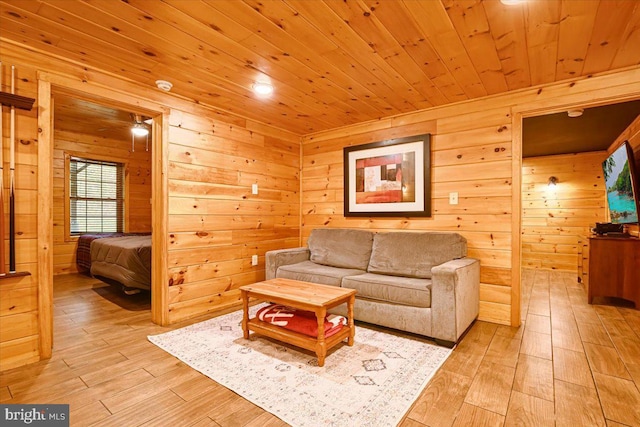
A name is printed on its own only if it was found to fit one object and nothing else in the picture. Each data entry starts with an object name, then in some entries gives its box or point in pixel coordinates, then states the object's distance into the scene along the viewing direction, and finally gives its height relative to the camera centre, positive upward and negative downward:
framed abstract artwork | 3.34 +0.41
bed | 3.49 -0.59
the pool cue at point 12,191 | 2.08 +0.14
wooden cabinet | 3.50 -0.65
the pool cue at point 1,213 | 2.03 -0.01
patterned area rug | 1.64 -1.05
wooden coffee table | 2.11 -0.66
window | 5.53 +0.30
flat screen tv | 3.44 +0.34
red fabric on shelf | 2.23 -0.82
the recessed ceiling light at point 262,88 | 2.72 +1.13
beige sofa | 2.42 -0.59
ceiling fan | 4.39 +1.32
